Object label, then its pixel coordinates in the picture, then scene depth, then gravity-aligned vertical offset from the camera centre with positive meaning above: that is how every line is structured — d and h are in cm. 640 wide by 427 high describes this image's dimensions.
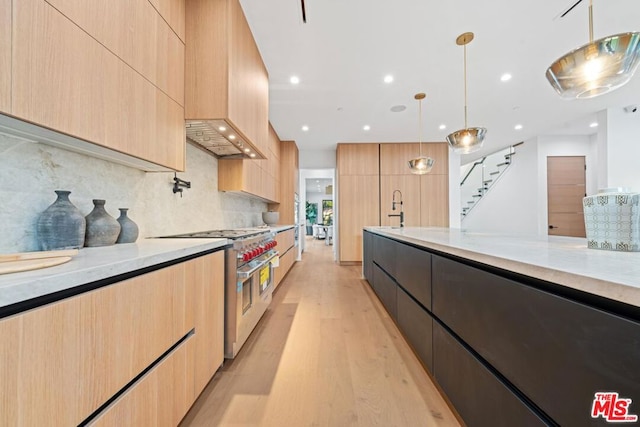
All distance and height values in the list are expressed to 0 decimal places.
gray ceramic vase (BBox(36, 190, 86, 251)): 111 -5
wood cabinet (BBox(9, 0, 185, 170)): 86 +63
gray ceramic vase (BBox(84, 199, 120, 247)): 130 -7
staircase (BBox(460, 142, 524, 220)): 717 +140
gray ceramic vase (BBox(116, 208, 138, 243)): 151 -9
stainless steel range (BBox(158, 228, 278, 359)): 178 -58
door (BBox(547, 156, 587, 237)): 593 +58
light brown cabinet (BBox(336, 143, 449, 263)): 618 +74
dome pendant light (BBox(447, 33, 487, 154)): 283 +91
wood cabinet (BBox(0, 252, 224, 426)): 57 -42
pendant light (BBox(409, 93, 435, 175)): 388 +84
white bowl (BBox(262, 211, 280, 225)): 479 -2
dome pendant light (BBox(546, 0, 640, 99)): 133 +88
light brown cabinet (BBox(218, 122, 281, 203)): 313 +60
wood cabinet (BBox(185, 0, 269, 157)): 188 +118
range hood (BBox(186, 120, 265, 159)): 204 +75
